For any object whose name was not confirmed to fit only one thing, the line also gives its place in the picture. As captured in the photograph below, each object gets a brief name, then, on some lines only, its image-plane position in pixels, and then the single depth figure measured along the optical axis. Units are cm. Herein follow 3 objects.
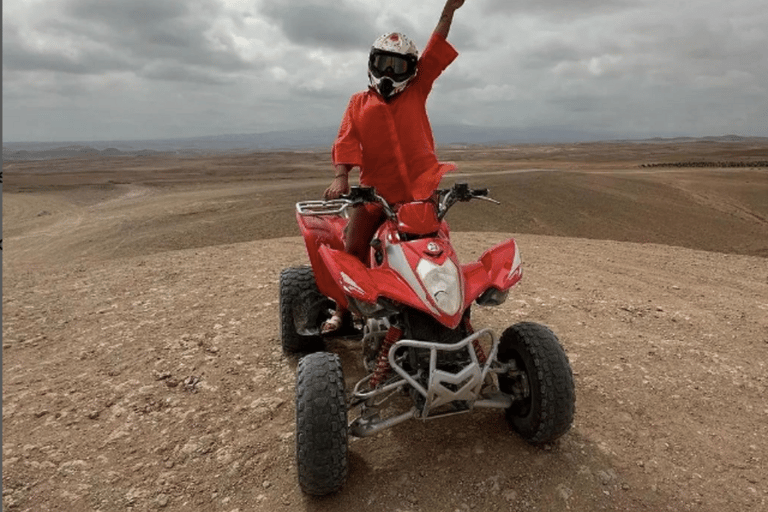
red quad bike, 309
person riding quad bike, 383
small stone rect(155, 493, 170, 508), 341
